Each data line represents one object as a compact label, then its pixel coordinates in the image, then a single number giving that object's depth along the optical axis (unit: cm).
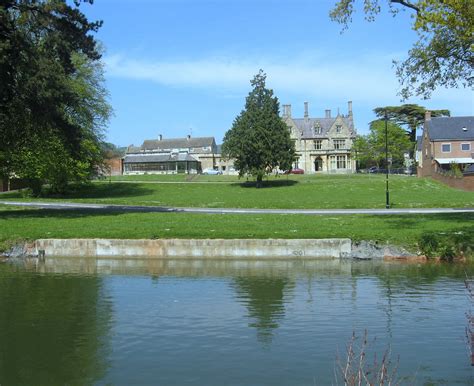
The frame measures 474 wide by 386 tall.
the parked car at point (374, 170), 10510
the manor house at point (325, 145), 11125
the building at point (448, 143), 7962
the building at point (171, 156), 11719
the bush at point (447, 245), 2005
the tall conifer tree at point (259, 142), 6662
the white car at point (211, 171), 12156
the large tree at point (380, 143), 9819
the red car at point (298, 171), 10412
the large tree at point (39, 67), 2652
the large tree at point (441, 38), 1808
